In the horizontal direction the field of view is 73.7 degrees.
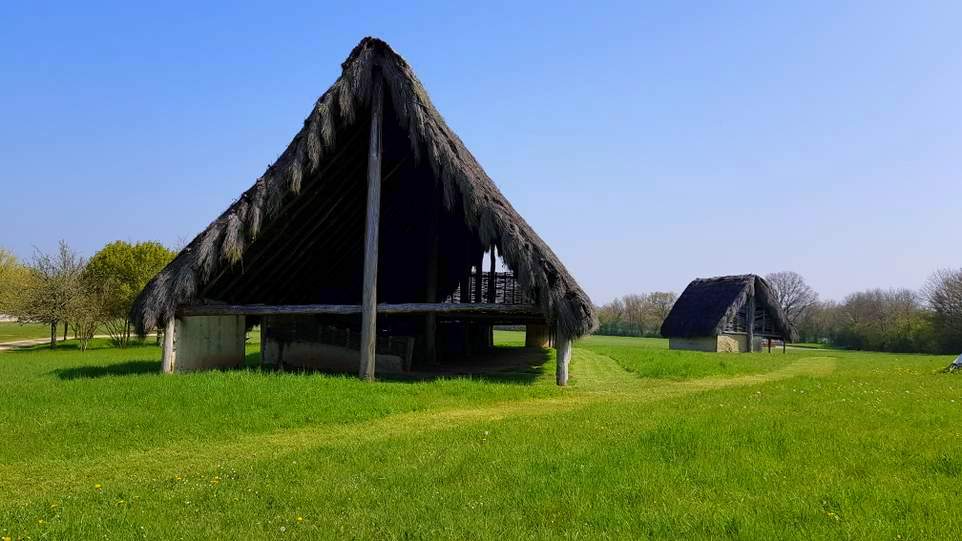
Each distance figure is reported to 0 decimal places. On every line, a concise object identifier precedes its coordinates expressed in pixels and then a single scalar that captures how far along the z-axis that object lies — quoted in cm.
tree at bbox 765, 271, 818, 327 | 7525
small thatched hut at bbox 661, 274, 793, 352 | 3344
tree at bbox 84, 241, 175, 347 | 3012
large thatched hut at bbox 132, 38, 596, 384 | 1212
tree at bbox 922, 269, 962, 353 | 4166
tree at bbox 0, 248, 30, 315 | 3198
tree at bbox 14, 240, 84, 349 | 2917
